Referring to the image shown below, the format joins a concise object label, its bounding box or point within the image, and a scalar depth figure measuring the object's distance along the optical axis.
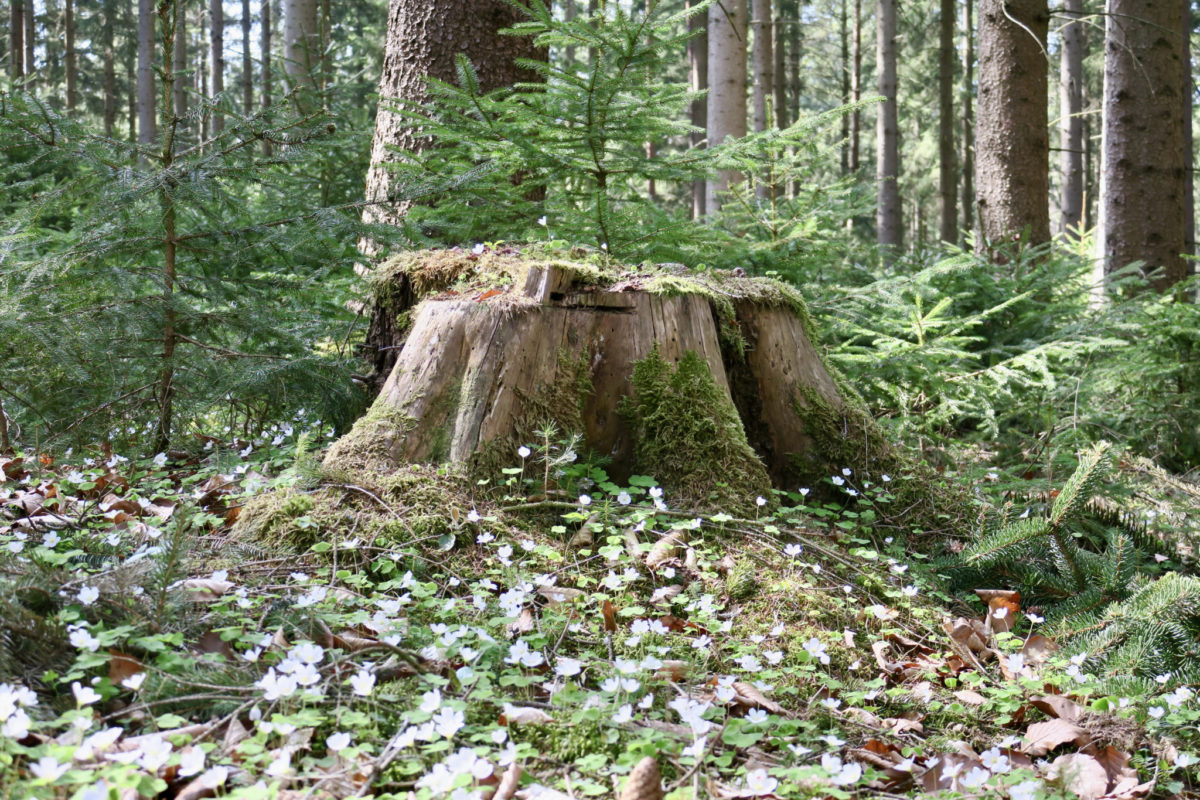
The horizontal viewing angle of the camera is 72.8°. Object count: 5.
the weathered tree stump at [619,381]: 3.31
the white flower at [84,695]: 1.59
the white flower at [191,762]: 1.51
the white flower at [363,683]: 1.77
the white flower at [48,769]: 1.37
